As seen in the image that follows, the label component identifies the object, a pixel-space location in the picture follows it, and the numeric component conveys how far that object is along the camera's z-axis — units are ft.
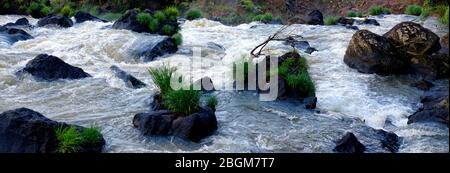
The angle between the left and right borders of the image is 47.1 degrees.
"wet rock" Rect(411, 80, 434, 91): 45.13
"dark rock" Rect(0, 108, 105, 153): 28.43
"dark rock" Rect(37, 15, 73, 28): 77.30
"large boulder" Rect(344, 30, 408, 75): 49.60
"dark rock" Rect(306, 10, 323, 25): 82.99
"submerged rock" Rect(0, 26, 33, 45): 62.76
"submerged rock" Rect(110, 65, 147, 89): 44.45
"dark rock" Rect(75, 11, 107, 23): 83.45
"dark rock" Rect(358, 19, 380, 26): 81.62
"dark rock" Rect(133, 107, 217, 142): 31.42
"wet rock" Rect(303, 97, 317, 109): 38.96
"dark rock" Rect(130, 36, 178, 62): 56.49
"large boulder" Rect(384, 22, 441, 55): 50.96
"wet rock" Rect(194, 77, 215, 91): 42.53
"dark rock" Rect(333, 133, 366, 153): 30.07
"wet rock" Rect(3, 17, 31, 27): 78.02
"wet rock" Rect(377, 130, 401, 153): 31.19
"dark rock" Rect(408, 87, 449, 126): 35.32
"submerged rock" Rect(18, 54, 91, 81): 45.91
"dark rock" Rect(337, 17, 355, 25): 82.06
